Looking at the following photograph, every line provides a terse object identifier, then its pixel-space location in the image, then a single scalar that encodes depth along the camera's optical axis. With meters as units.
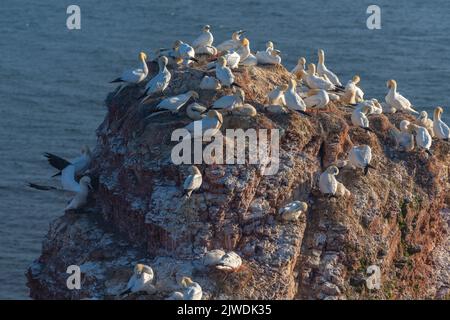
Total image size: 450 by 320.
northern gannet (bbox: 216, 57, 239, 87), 22.73
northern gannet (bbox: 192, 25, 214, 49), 25.57
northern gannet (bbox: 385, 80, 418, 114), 25.62
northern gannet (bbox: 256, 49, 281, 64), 24.97
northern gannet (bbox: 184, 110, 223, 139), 21.42
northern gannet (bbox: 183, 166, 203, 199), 20.59
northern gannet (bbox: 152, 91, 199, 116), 22.19
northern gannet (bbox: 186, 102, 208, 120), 22.05
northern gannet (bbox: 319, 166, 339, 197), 21.81
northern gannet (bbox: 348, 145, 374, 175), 22.48
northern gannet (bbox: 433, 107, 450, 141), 24.73
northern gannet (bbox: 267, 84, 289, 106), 22.73
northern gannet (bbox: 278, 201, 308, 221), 21.17
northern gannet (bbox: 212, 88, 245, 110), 22.09
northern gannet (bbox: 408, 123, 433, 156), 23.83
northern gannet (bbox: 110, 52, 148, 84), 23.70
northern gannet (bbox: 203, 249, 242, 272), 20.09
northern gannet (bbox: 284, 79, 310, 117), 22.62
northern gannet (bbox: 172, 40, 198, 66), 24.25
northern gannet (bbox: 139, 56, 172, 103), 22.91
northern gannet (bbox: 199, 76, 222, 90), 22.88
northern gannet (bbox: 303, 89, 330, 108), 23.20
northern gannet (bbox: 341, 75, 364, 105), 25.14
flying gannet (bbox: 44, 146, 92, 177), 23.78
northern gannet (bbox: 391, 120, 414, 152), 23.89
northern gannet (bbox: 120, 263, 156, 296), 19.72
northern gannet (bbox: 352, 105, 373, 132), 23.42
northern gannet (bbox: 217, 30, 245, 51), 25.91
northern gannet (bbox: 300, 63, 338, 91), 24.64
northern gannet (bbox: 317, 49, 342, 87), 26.45
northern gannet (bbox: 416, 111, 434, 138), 24.84
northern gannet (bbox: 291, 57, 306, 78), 26.40
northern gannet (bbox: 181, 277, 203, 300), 19.16
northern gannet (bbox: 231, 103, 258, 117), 22.11
